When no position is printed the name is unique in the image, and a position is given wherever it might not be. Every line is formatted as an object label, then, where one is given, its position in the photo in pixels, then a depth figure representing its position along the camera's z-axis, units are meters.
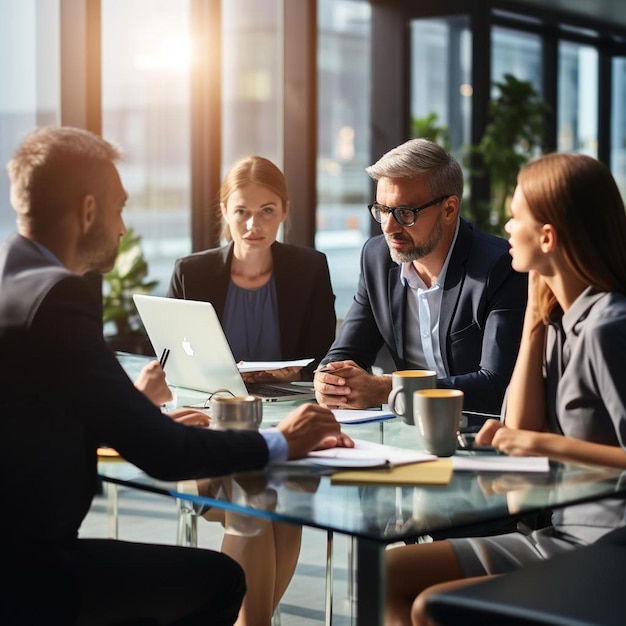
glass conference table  1.64
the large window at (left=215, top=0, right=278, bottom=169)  5.71
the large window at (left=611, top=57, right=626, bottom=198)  10.79
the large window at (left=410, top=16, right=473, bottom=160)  7.52
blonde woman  3.43
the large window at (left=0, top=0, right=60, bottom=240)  4.62
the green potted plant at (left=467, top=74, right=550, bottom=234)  7.99
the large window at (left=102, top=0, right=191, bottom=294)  5.12
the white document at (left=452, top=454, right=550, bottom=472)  1.96
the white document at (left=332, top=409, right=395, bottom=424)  2.45
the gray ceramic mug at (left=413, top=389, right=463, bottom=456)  2.03
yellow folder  1.86
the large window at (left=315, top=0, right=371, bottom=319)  6.59
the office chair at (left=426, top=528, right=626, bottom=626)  1.72
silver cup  2.14
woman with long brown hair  1.98
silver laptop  2.63
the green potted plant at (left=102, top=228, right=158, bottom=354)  5.18
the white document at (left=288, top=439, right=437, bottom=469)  1.96
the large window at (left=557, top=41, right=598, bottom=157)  9.98
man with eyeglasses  2.92
